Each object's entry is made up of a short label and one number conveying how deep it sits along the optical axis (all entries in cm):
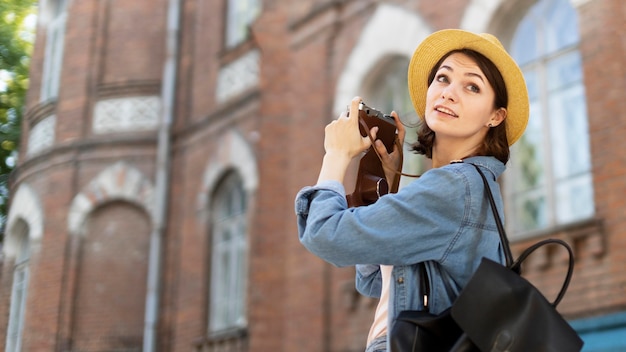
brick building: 786
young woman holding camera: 219
